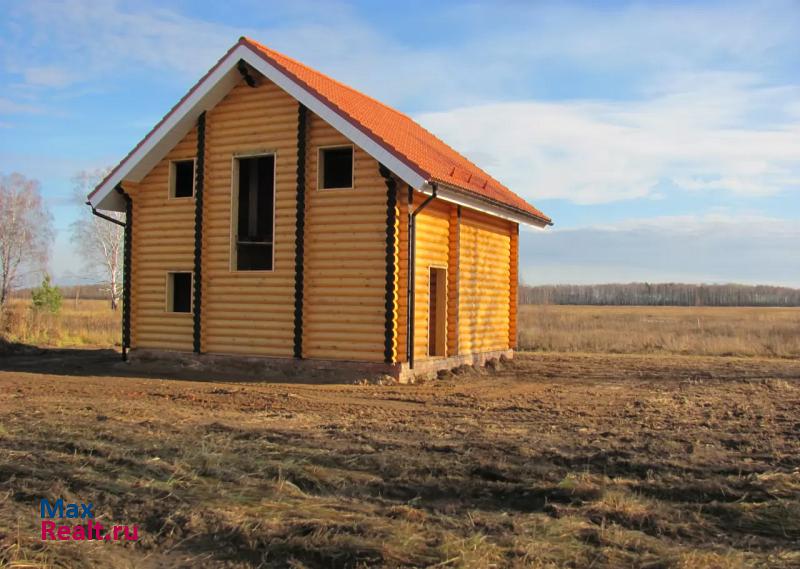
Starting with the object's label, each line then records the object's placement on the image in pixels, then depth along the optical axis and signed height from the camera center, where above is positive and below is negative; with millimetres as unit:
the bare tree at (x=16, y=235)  44156 +4338
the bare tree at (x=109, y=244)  45625 +4009
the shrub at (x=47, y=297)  25969 +346
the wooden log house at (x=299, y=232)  13383 +1567
